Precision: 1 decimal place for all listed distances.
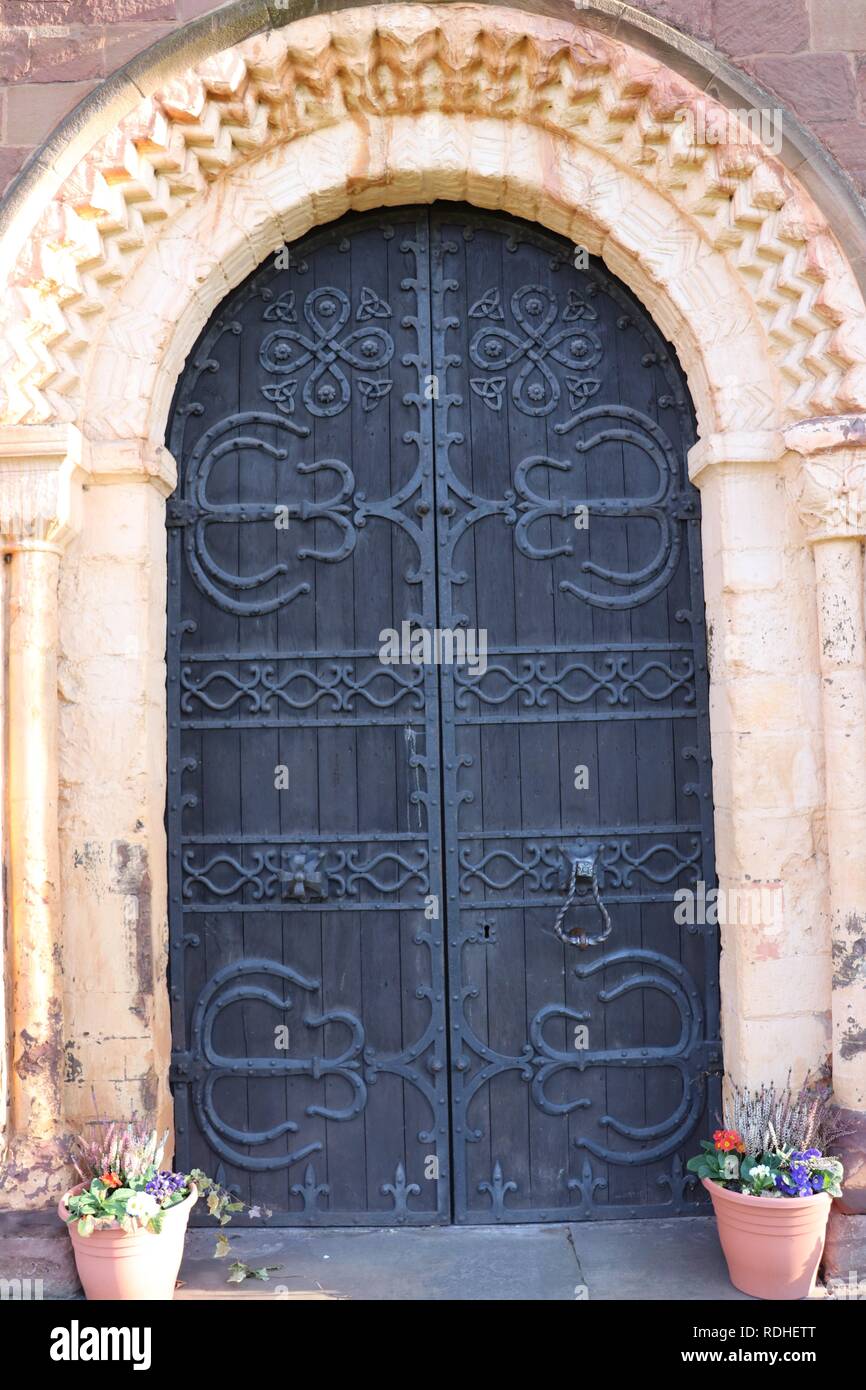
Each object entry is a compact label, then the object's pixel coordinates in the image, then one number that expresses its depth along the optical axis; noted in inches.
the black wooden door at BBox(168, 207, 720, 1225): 133.8
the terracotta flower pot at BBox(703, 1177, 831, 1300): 112.5
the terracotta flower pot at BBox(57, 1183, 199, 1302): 110.4
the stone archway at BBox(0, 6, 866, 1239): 121.9
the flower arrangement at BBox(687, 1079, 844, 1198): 113.5
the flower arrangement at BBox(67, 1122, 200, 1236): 110.6
